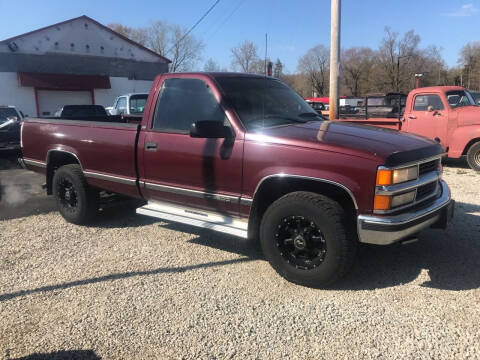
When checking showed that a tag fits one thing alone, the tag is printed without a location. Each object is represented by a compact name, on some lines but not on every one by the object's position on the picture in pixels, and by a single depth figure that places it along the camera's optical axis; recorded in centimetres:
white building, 2878
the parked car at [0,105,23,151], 1138
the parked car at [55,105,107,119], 1242
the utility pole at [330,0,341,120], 1073
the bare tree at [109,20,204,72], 4988
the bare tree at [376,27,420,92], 6481
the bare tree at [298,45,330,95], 6238
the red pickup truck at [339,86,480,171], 935
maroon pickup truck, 324
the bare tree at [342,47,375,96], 7031
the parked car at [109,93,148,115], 1346
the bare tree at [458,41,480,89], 6166
